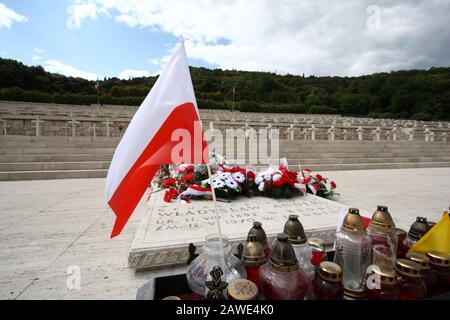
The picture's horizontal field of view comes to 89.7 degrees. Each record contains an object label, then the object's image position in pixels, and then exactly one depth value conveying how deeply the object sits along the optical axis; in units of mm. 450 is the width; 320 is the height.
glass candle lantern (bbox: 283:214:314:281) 1115
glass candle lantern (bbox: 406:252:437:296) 1019
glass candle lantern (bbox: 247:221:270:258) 1227
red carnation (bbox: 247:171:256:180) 3962
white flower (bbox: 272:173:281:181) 3694
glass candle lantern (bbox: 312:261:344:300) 912
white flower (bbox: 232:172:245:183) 3715
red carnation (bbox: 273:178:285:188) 3619
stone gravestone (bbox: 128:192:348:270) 2027
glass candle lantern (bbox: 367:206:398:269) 1183
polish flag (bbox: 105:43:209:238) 1219
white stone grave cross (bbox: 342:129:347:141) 14077
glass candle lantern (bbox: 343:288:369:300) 917
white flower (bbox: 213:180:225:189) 3438
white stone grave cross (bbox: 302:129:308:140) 14023
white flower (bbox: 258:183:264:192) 3729
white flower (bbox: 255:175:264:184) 3857
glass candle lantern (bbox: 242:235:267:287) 1087
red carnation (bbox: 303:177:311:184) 4116
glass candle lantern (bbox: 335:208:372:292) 1067
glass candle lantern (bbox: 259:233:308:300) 892
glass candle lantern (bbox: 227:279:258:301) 860
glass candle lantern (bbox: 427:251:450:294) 1050
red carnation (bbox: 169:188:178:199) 3564
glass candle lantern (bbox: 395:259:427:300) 941
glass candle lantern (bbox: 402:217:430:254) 1368
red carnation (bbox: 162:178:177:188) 4223
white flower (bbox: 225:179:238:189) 3494
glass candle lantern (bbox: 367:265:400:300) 897
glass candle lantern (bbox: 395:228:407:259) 1367
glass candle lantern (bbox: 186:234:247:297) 1109
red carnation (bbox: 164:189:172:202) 3447
